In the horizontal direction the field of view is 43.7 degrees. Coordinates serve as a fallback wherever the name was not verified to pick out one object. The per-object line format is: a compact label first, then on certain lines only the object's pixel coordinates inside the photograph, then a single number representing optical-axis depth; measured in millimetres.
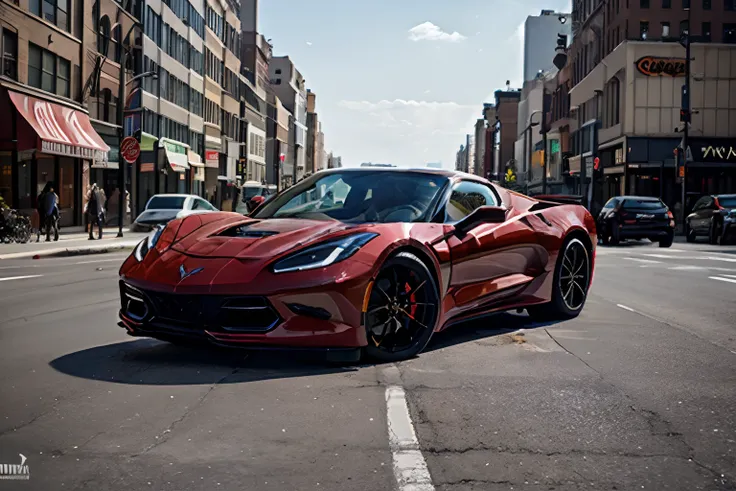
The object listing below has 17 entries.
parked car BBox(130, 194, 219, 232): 27984
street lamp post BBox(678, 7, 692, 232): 42562
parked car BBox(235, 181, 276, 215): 57747
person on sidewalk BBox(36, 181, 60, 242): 24750
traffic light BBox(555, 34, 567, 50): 55338
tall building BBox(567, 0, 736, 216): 55719
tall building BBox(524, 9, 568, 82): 139625
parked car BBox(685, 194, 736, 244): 28059
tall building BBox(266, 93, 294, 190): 114312
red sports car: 5391
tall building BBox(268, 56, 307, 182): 137250
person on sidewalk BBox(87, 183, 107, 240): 26984
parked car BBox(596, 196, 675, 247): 27250
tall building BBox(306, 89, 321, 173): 174000
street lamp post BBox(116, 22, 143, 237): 28917
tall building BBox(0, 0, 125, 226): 28906
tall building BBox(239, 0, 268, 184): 91438
